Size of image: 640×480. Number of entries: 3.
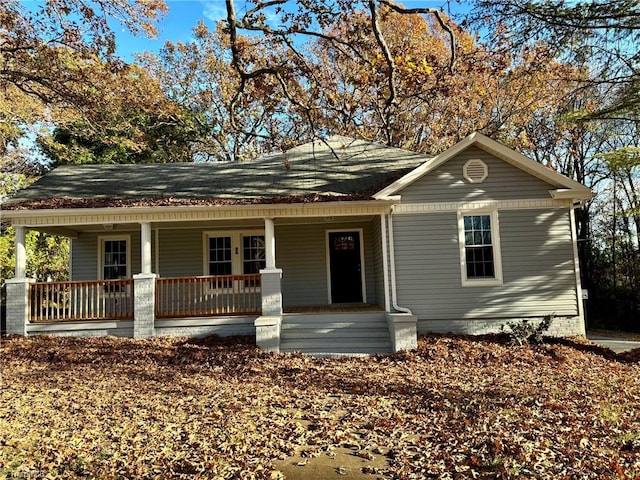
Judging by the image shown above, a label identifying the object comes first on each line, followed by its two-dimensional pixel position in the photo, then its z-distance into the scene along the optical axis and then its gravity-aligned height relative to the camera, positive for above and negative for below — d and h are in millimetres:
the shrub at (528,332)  9109 -1502
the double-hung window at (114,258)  12633 +485
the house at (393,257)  9852 +119
